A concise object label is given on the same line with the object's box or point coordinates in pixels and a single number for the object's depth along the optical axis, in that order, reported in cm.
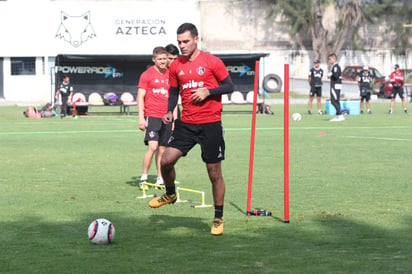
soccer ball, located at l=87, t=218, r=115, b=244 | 894
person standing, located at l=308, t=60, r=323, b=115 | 3772
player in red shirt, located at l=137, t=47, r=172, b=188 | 1370
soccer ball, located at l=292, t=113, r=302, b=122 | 3222
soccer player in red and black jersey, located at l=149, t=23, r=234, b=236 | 962
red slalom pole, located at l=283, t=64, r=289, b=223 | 1013
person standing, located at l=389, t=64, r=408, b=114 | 3853
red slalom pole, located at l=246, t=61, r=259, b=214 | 1080
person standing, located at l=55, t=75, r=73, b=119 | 3778
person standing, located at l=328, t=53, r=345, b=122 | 3189
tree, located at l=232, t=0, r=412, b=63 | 7069
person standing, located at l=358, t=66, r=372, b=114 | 3884
